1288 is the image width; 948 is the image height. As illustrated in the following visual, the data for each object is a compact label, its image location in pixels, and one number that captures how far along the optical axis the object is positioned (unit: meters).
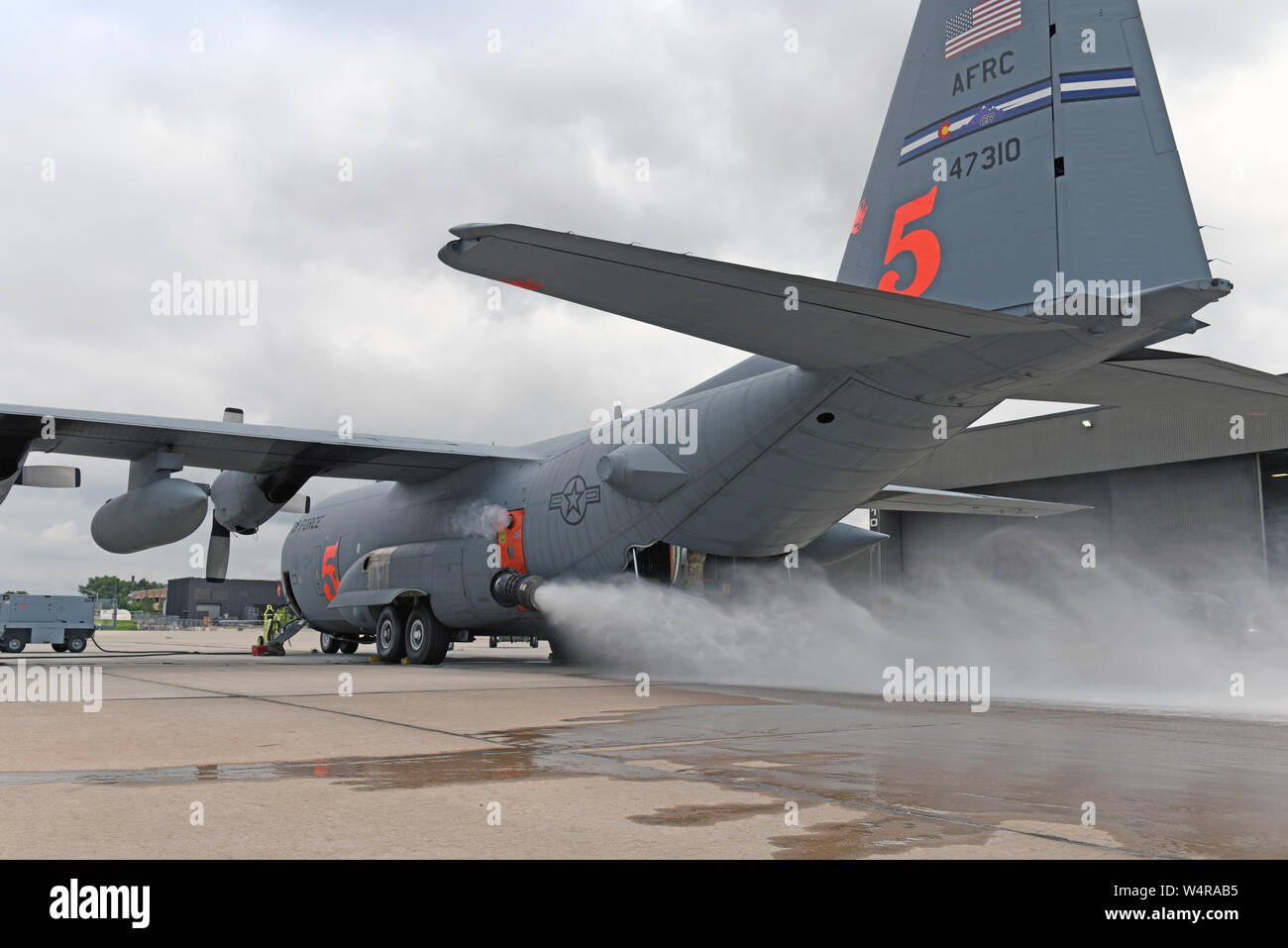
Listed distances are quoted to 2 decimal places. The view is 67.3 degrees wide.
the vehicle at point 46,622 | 26.83
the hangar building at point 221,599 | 88.06
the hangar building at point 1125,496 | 27.12
